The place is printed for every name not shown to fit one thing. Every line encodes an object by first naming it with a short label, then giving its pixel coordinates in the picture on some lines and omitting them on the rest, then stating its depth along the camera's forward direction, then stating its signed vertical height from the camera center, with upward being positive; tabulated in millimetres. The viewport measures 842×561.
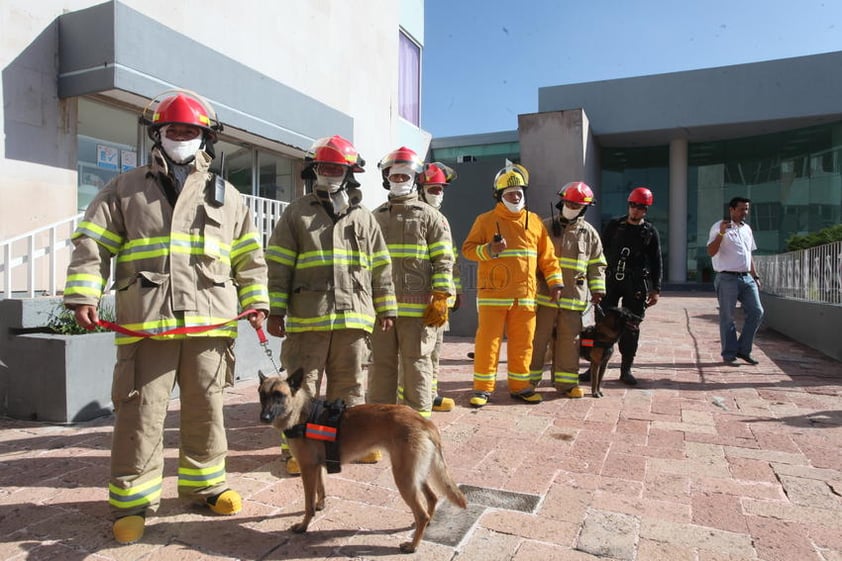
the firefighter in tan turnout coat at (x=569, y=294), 5777 -166
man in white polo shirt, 7215 +22
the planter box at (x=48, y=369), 4629 -754
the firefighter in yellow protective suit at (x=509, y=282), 5344 -36
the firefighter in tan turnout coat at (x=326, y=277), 3643 +10
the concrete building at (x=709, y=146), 19672 +5436
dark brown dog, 5781 -645
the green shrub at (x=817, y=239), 12625 +936
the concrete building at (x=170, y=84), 5918 +2481
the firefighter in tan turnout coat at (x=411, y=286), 4340 -59
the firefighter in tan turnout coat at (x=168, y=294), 2834 -77
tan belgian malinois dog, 2682 -814
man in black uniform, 6359 +124
